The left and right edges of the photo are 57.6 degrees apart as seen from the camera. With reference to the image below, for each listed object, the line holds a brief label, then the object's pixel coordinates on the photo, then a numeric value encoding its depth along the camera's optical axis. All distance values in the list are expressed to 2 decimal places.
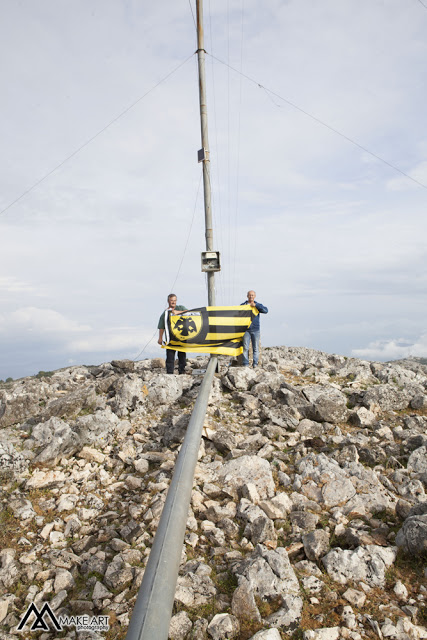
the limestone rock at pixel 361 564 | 3.39
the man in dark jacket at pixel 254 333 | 11.05
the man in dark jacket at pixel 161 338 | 10.53
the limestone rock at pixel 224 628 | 2.88
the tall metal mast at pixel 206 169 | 10.84
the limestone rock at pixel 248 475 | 4.89
